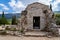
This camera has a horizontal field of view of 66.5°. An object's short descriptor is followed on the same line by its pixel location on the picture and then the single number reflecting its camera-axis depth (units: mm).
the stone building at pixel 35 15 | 5120
